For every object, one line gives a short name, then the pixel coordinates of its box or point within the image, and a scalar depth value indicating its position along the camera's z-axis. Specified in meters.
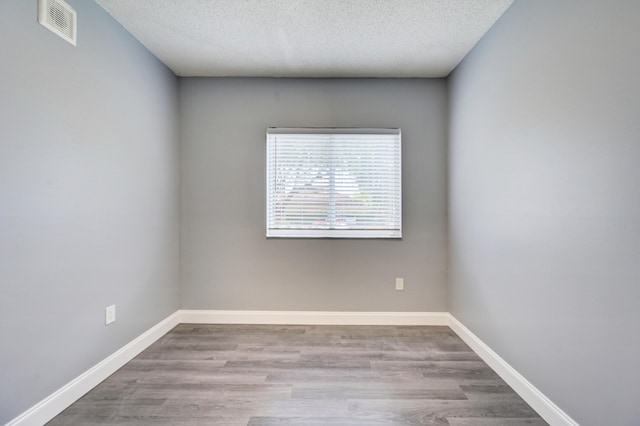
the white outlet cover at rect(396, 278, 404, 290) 3.07
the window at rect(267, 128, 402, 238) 3.08
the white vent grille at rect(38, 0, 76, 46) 1.63
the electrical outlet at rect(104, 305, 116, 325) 2.11
